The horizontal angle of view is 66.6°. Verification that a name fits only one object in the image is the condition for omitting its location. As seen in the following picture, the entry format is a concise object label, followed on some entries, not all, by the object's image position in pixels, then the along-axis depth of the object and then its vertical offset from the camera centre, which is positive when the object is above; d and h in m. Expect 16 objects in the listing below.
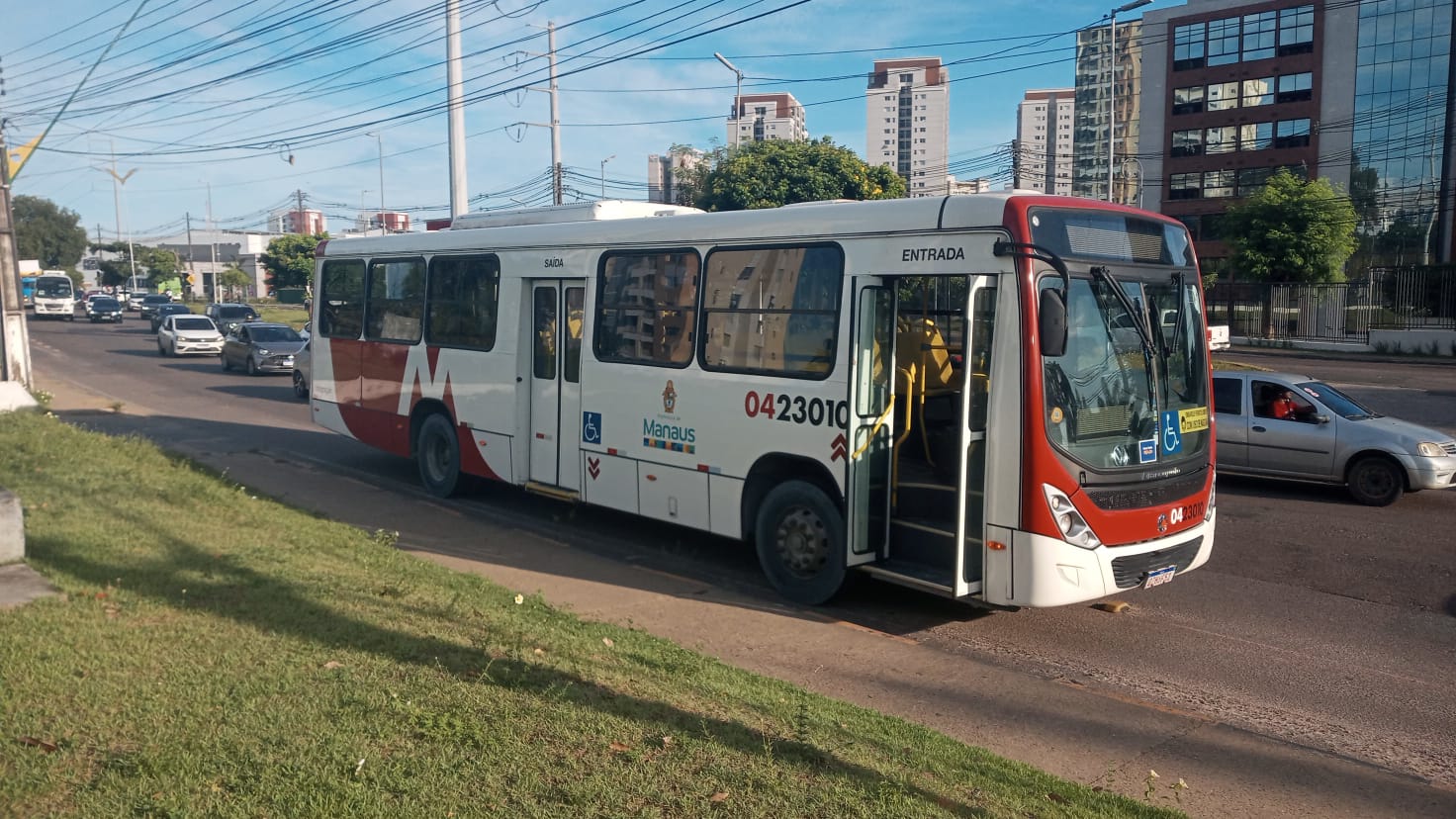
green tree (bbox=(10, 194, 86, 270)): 110.38 +8.12
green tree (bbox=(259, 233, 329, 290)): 70.69 +3.54
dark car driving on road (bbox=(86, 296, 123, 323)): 58.78 +0.21
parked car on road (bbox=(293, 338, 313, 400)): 23.91 -1.28
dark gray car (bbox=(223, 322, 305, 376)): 29.09 -0.88
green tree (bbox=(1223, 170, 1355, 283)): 43.25 +3.51
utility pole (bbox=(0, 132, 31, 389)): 20.41 +0.18
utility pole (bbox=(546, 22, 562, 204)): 34.09 +5.30
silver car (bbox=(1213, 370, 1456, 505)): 12.38 -1.38
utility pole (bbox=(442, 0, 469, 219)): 24.00 +4.51
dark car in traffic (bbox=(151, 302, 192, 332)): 49.62 +0.16
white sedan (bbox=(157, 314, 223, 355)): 35.84 -0.72
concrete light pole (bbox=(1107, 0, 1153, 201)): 25.24 +7.23
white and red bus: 7.24 -0.52
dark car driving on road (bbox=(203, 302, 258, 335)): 44.31 +0.00
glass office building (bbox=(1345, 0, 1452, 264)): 57.94 +10.81
